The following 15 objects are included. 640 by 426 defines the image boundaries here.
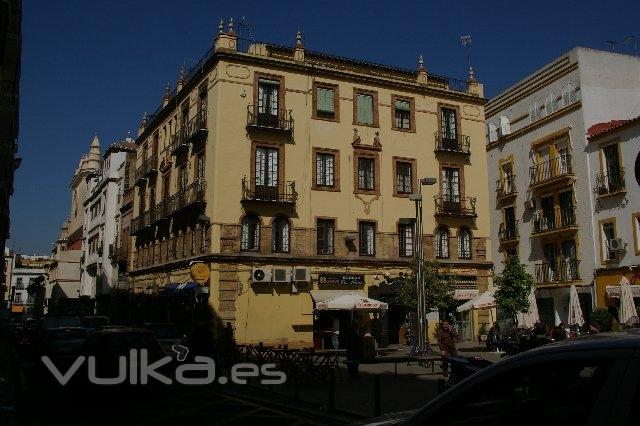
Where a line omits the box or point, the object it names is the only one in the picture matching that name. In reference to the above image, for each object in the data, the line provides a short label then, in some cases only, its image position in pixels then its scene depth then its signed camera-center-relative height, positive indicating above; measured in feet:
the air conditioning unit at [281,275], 92.84 +4.30
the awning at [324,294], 94.17 +1.28
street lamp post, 69.10 -0.10
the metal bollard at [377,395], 33.63 -5.35
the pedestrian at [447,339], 61.52 -3.98
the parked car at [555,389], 8.24 -1.41
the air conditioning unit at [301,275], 93.97 +4.31
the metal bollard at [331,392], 38.91 -5.91
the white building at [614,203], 98.32 +16.50
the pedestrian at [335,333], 89.83 -4.80
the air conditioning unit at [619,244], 98.89 +9.14
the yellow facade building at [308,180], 92.58 +20.66
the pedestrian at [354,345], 59.41 -4.33
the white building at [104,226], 177.17 +25.05
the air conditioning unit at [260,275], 91.40 +4.25
